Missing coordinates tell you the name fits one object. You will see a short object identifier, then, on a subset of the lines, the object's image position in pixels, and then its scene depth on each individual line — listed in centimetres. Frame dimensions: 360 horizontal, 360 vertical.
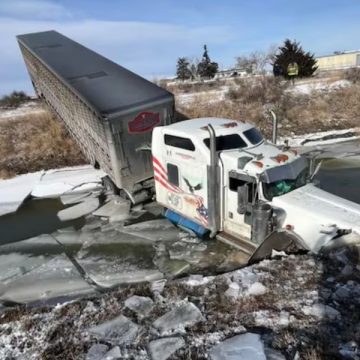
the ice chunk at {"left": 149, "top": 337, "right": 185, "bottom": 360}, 397
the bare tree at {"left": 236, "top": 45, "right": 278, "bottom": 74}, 7082
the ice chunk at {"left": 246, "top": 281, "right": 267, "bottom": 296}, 502
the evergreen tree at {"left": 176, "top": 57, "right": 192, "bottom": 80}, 5425
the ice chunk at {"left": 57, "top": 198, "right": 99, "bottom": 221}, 1089
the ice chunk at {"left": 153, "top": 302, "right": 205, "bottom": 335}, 444
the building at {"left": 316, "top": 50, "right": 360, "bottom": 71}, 6406
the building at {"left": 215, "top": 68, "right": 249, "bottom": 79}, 6922
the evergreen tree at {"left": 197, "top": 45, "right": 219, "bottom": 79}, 4931
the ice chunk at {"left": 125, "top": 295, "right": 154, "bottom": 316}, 488
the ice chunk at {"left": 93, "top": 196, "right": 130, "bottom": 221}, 1037
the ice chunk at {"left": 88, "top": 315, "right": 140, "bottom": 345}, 432
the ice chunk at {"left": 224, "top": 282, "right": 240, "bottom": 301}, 501
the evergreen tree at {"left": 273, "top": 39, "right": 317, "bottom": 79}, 3152
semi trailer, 939
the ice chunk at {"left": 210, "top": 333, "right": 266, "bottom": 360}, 372
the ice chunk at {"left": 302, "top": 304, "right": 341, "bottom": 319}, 432
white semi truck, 658
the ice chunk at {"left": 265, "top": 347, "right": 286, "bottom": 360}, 363
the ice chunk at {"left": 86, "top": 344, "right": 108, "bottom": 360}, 404
